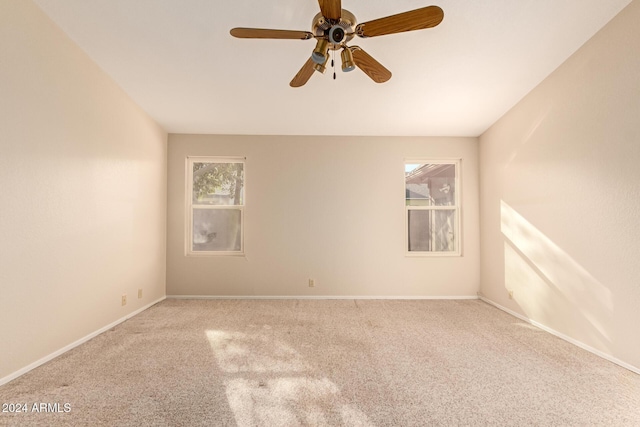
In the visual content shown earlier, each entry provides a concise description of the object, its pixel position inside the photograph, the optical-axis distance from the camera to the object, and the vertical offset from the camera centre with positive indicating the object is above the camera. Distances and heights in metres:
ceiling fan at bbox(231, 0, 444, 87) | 1.73 +1.12
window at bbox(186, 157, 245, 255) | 4.68 +0.24
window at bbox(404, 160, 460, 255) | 4.74 +0.20
